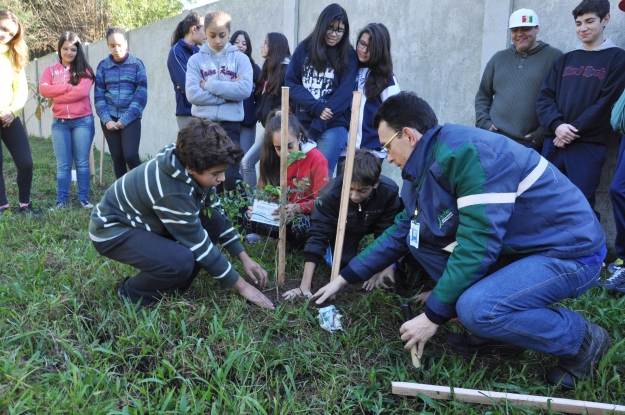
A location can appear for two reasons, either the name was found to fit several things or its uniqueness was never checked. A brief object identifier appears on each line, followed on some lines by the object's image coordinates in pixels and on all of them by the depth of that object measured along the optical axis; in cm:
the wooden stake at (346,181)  275
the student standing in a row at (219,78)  472
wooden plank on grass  207
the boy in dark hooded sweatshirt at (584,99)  353
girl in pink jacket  540
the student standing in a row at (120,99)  543
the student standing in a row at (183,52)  538
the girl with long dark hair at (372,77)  408
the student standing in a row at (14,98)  488
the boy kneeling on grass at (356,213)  316
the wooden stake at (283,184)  298
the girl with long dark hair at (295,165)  353
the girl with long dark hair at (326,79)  410
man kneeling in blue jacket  211
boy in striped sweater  265
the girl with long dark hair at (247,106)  536
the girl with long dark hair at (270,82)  484
